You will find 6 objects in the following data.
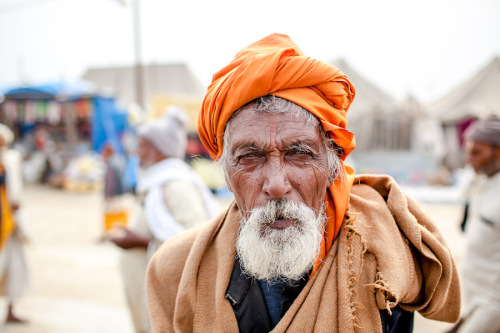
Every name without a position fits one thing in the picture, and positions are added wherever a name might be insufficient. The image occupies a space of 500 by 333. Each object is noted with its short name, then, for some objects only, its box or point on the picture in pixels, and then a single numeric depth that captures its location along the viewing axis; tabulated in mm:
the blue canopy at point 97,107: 11867
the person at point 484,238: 3045
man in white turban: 2742
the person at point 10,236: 4510
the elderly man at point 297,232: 1366
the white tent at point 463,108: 16875
